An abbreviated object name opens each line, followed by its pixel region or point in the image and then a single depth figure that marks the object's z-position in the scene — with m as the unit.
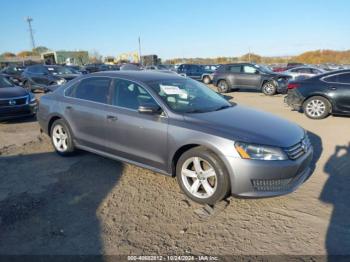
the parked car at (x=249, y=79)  15.74
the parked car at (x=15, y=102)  8.38
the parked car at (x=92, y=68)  32.37
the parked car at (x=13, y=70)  23.17
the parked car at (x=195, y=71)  23.87
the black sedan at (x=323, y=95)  8.38
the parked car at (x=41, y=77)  16.00
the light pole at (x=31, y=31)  74.94
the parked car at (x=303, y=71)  18.38
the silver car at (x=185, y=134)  3.43
